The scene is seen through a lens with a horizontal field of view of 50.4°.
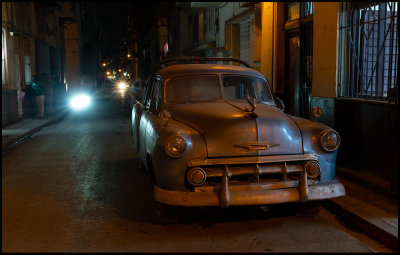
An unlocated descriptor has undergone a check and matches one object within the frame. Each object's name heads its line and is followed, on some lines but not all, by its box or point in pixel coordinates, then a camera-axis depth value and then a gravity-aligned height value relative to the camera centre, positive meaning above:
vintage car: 4.50 -0.81
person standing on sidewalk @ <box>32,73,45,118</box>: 17.42 -0.38
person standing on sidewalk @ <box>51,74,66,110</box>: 22.77 -0.44
